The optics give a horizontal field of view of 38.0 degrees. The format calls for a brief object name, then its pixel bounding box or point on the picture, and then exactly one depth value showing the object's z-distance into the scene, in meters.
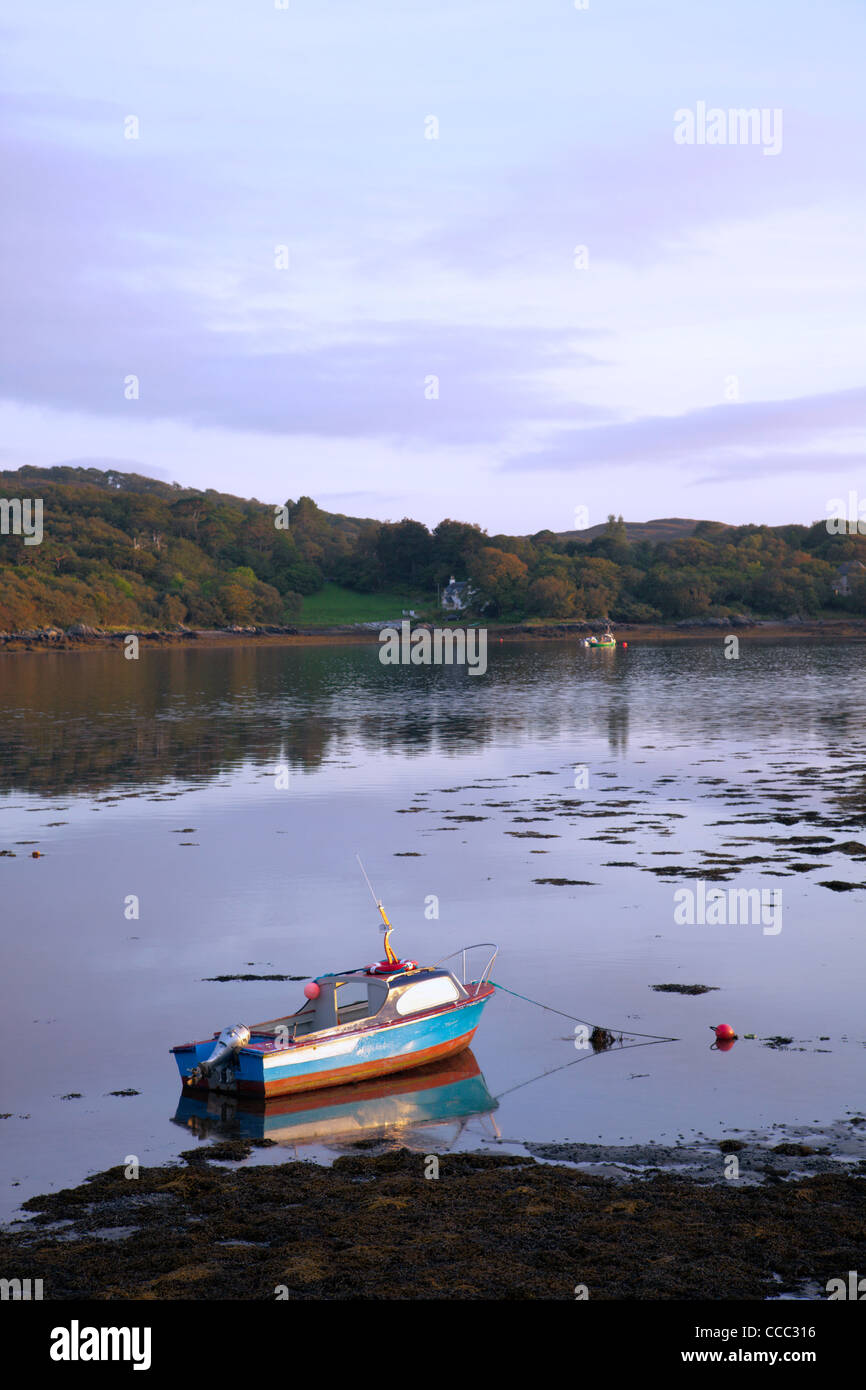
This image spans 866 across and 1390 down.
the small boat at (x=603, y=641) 174.62
